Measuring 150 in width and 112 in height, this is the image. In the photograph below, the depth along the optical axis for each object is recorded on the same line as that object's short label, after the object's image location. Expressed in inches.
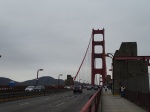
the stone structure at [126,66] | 1915.6
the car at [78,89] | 2578.7
